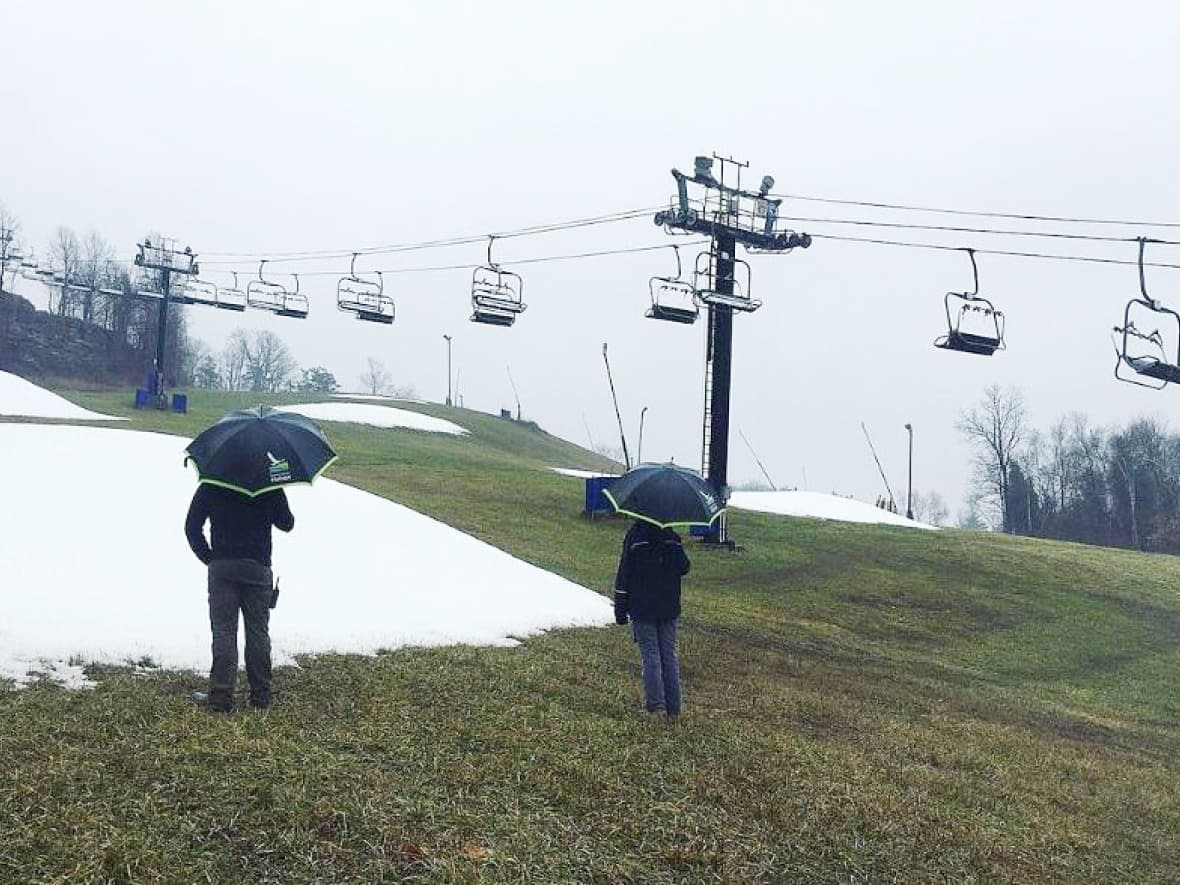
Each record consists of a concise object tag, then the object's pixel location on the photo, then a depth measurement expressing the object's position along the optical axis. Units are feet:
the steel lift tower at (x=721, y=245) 91.81
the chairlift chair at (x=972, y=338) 71.61
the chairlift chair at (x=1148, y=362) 63.25
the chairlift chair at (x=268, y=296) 113.80
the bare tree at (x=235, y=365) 498.28
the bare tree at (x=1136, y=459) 300.26
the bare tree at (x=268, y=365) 485.97
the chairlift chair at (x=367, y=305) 98.94
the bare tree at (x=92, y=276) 321.24
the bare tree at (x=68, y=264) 314.00
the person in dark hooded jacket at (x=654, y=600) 30.42
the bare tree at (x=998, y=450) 299.44
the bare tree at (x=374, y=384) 573.33
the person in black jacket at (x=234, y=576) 25.54
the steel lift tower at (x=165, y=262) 140.26
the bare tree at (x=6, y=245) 284.92
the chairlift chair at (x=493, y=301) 85.40
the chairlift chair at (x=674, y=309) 83.05
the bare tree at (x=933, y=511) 549.54
